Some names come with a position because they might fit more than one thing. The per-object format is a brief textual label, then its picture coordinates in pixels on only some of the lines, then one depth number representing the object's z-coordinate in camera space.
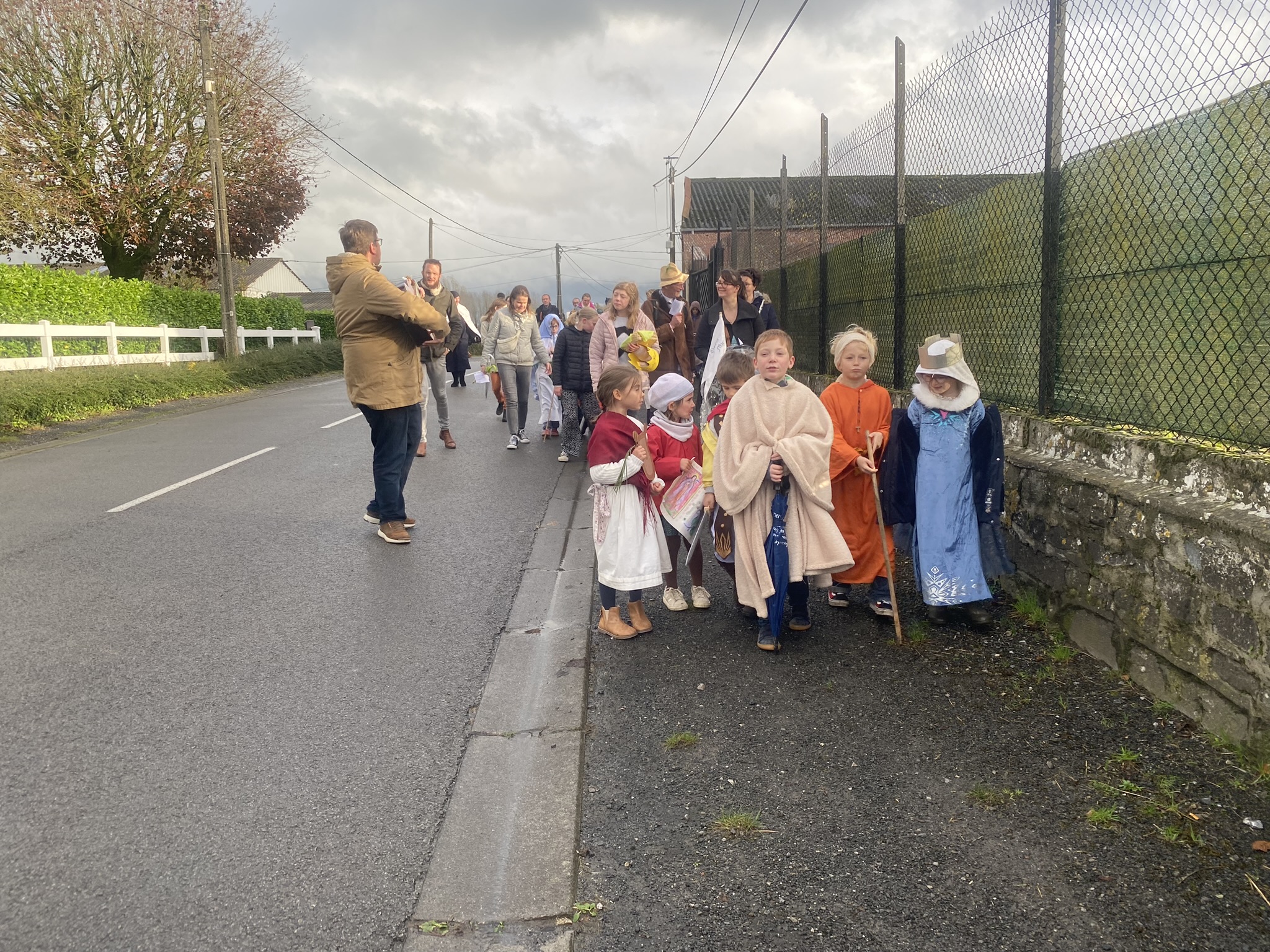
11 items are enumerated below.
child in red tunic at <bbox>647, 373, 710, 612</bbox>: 4.83
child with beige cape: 4.47
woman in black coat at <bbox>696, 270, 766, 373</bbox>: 7.99
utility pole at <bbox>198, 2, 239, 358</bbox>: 21.31
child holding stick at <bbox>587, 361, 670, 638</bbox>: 4.61
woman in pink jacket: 8.82
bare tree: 22.75
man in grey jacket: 7.91
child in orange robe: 4.93
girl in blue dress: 4.53
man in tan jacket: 6.39
